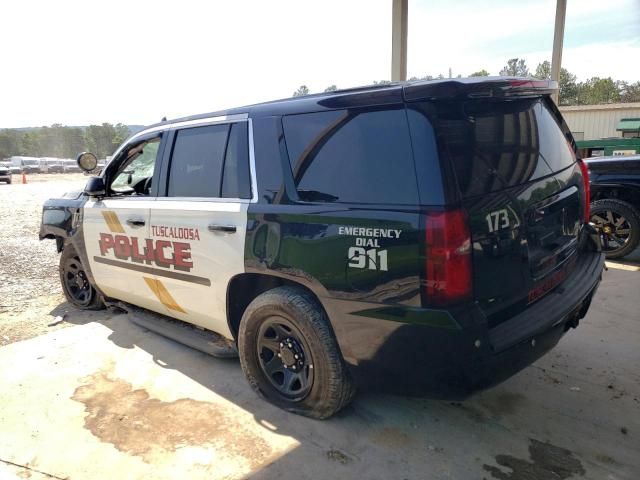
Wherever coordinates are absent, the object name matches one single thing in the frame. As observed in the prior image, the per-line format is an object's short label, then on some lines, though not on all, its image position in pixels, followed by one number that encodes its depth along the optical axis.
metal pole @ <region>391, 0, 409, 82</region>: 8.22
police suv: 2.06
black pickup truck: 6.09
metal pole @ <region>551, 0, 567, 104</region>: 9.44
